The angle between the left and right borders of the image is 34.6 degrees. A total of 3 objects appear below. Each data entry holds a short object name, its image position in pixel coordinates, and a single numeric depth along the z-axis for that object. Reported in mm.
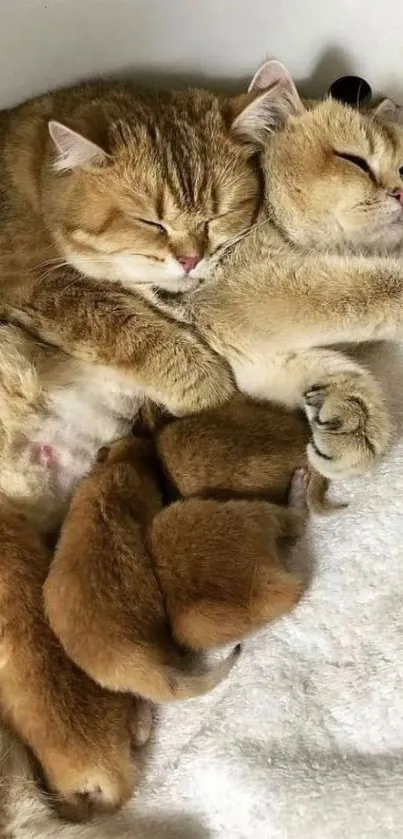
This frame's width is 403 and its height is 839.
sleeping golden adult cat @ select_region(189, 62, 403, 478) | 328
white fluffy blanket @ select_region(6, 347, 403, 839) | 289
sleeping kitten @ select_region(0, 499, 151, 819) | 290
